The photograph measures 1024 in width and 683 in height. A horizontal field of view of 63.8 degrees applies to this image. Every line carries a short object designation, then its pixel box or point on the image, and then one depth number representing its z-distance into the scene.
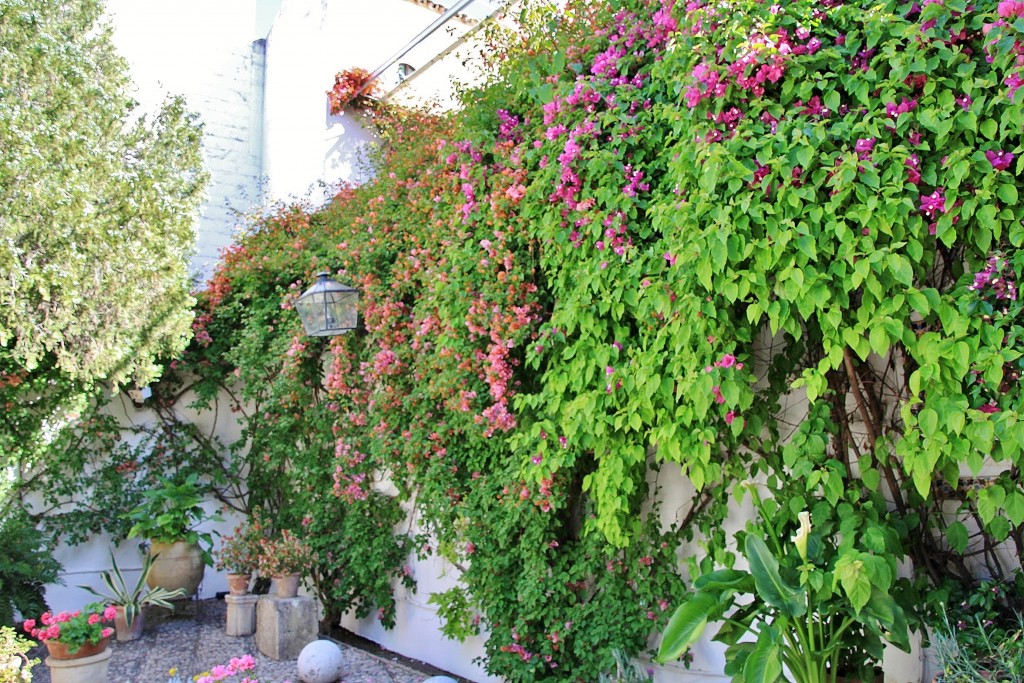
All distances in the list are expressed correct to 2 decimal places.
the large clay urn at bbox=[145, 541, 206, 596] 6.63
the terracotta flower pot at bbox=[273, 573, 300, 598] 5.74
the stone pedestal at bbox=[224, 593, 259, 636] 6.22
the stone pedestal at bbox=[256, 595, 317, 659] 5.60
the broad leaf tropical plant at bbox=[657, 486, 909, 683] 2.79
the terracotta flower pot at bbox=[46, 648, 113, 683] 4.66
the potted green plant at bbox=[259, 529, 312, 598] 5.75
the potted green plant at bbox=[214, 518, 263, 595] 6.19
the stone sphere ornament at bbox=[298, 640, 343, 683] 5.04
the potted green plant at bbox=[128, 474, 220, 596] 6.62
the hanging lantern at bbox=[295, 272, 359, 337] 5.49
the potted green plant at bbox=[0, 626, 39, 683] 4.00
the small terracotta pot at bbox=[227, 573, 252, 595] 6.19
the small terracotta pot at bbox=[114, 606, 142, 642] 6.07
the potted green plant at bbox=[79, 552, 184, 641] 6.09
